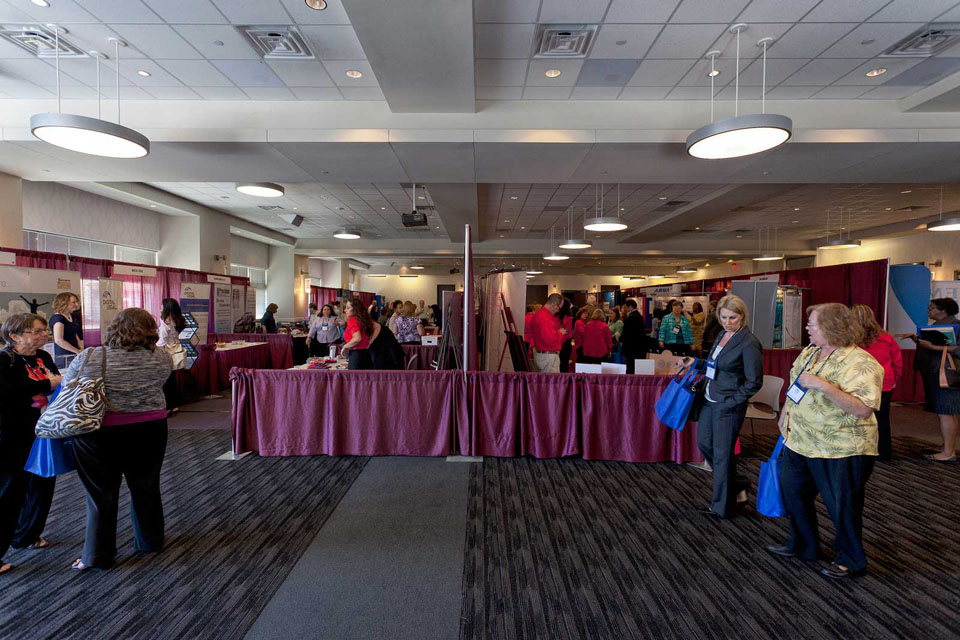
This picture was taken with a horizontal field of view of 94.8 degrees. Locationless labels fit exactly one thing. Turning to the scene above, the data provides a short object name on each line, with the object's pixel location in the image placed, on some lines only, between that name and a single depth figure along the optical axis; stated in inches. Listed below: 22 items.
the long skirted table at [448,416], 165.9
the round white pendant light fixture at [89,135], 143.8
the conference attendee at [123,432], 93.7
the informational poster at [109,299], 277.4
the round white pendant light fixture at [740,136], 141.3
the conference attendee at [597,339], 281.6
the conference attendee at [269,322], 400.4
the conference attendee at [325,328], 347.9
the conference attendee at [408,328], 336.2
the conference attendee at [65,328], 199.8
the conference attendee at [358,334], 193.3
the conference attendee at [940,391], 171.8
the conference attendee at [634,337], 318.0
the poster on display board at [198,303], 340.5
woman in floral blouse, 87.5
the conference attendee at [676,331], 307.9
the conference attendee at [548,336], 233.9
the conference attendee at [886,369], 155.2
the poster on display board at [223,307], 382.6
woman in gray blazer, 112.4
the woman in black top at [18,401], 93.0
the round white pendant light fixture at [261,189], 292.2
